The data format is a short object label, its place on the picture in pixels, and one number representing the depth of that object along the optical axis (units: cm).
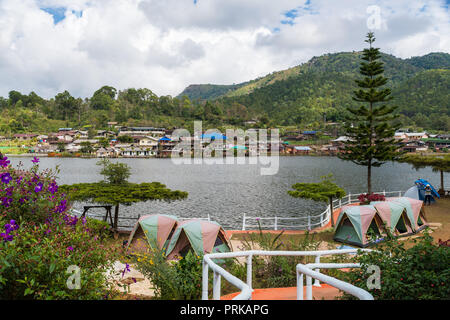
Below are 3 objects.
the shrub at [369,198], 1683
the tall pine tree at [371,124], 2145
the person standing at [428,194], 1912
